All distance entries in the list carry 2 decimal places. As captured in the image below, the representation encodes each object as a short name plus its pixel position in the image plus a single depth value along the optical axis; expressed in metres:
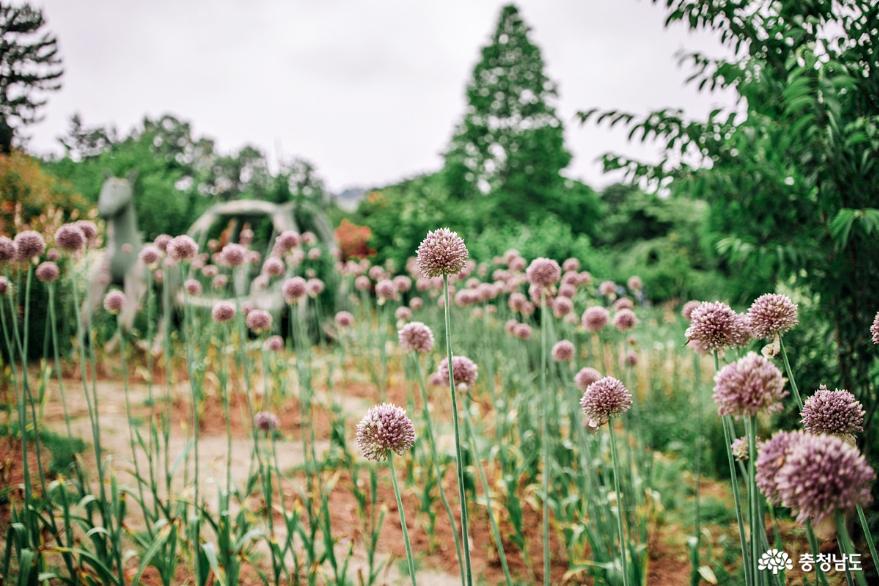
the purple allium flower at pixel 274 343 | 3.68
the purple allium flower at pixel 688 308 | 2.25
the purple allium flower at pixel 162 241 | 2.79
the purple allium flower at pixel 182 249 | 2.33
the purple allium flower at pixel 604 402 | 1.30
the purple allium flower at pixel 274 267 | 3.49
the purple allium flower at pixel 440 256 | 1.33
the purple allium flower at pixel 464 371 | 1.86
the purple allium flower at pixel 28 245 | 1.96
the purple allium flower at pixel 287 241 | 3.48
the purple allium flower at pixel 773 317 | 1.21
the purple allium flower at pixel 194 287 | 3.79
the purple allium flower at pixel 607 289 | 3.04
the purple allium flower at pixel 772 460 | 0.84
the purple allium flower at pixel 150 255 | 2.84
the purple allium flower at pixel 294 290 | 2.87
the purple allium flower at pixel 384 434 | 1.21
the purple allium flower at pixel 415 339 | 1.74
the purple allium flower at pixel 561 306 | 2.97
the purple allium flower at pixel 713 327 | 1.18
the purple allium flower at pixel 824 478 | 0.75
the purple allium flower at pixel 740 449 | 1.21
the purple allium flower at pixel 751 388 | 0.86
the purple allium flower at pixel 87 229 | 2.62
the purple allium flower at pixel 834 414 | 1.07
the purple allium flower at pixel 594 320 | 2.45
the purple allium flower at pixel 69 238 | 2.24
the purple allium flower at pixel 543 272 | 1.94
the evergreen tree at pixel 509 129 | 17.00
